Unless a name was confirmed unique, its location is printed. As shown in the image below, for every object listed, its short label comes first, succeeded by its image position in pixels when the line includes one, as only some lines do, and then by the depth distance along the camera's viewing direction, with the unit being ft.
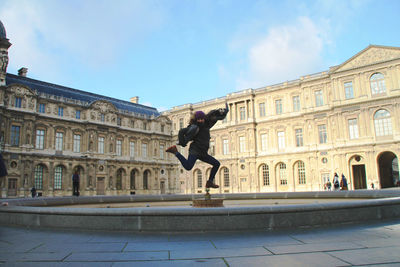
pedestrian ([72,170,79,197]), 55.32
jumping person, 24.18
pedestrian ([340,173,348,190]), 81.35
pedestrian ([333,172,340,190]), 80.01
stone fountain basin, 18.47
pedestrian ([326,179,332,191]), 104.88
